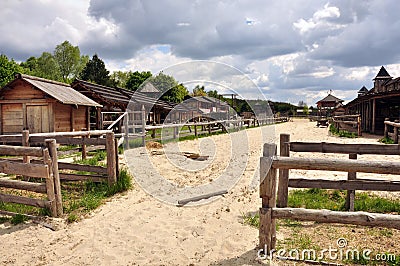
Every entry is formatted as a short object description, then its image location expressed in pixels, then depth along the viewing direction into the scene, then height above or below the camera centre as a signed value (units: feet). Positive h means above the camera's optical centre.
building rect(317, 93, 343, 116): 189.47 +12.03
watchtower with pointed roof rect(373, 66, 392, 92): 141.79 +20.28
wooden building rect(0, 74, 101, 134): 49.52 +2.78
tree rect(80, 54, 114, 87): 166.09 +27.81
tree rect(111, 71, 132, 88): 234.91 +36.68
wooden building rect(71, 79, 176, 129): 53.24 +4.67
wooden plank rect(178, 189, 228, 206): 19.34 -4.85
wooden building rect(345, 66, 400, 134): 63.05 +3.21
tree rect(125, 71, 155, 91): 171.74 +24.94
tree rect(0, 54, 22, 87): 103.35 +18.64
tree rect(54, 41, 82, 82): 195.00 +40.95
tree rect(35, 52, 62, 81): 182.16 +34.05
